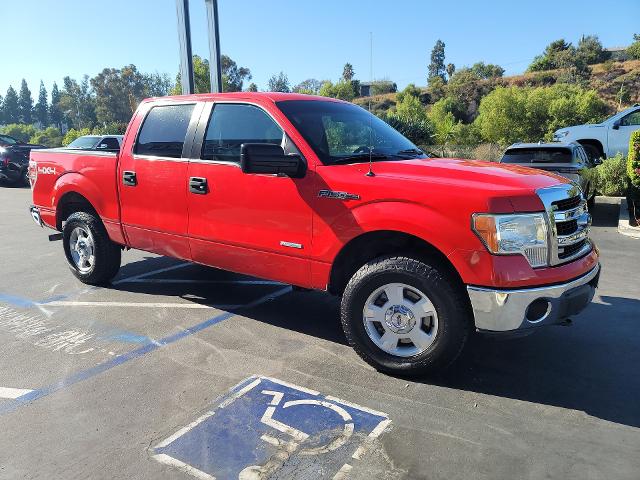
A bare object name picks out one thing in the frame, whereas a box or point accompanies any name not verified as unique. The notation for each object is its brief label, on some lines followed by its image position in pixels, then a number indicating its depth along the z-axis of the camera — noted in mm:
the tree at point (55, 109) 134750
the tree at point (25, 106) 145625
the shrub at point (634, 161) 8852
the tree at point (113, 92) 103562
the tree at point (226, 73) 45688
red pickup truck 3162
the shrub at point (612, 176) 10805
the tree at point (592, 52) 70312
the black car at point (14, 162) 17969
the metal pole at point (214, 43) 15281
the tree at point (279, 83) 101438
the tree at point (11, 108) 143212
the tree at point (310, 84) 102531
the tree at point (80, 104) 114375
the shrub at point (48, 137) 81562
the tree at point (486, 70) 87125
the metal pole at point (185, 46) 14523
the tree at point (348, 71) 132000
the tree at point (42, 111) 145500
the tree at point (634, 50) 68062
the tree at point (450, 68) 122500
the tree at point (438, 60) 134625
